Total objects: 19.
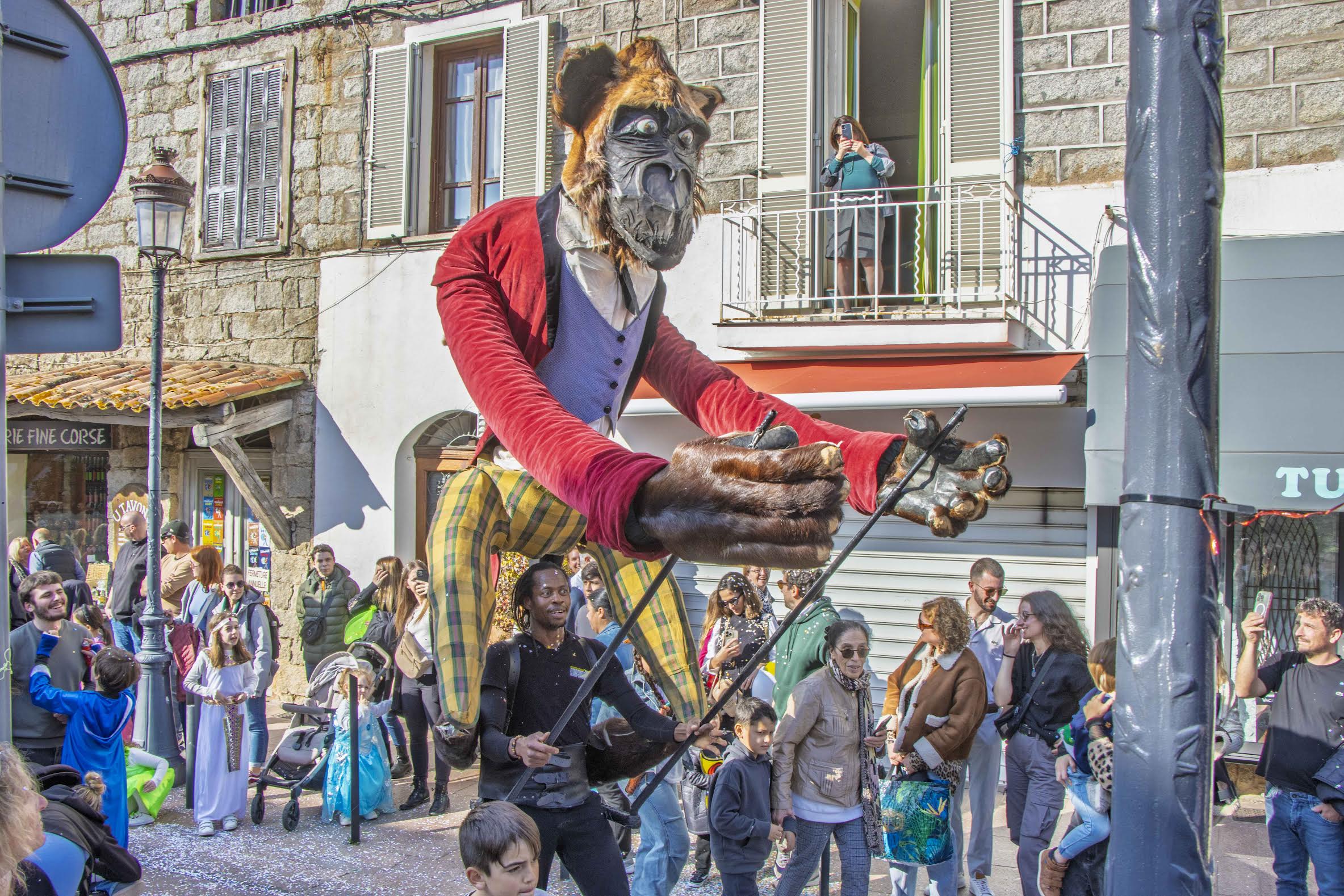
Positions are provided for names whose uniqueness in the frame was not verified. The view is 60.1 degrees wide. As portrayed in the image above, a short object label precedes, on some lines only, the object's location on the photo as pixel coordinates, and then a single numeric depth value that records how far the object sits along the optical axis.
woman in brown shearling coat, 5.14
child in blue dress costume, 6.79
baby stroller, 6.99
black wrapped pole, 1.91
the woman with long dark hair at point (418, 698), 7.09
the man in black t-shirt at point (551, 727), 3.42
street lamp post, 7.48
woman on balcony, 8.48
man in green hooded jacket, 5.98
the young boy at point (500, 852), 2.79
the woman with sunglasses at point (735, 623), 6.22
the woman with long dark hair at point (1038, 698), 5.13
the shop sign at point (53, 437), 11.57
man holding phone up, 4.72
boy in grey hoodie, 4.63
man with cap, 8.97
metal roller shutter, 8.35
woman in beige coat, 4.88
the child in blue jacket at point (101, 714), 5.41
